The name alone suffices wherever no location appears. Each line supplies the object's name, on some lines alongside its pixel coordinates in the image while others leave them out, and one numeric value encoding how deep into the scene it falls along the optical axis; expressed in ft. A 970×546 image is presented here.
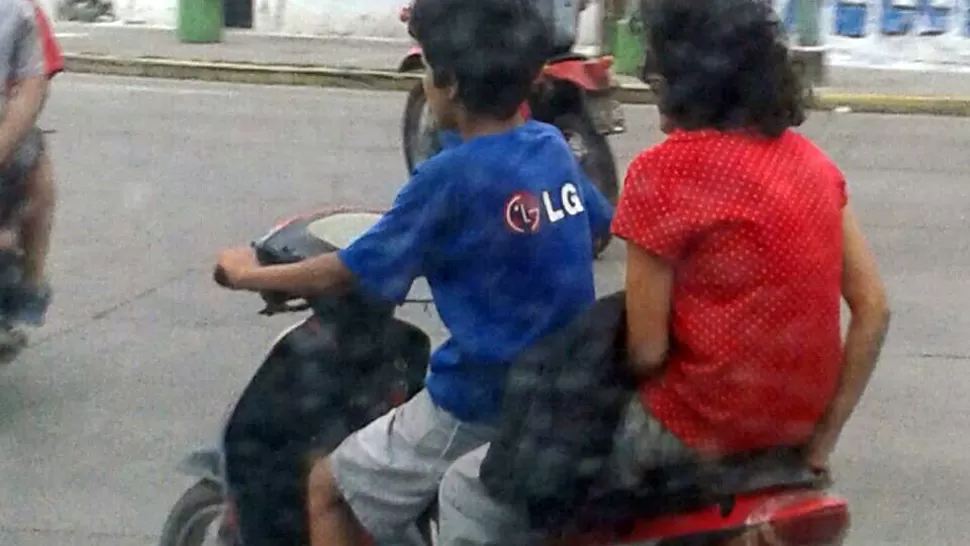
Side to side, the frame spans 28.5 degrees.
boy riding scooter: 10.27
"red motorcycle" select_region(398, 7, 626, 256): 30.07
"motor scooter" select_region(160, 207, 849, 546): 11.35
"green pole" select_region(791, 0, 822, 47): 58.23
